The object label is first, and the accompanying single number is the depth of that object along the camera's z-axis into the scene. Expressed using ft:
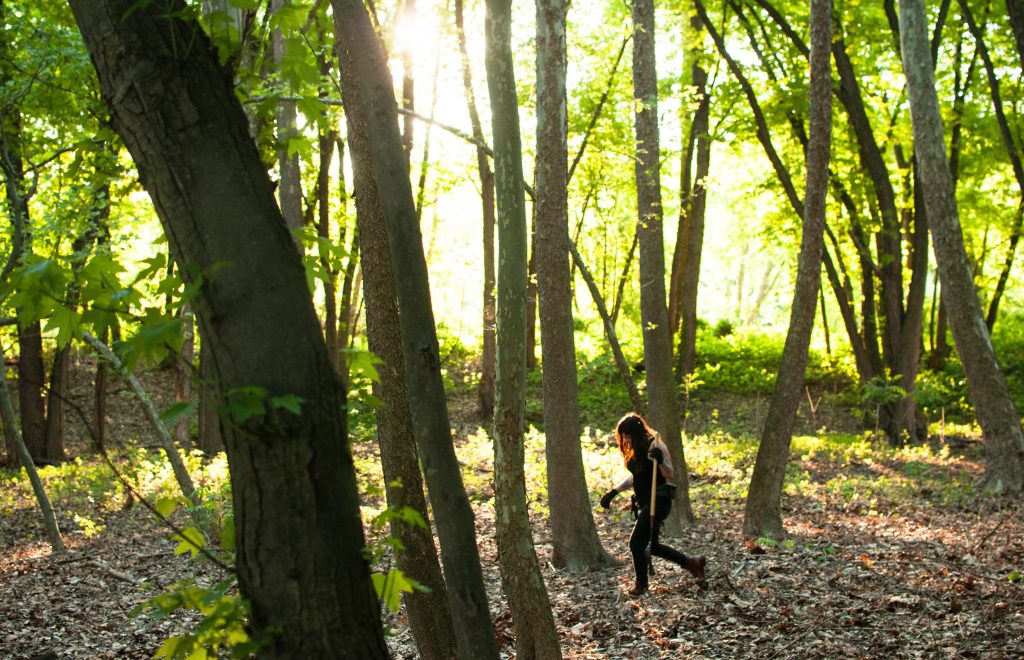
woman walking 24.84
